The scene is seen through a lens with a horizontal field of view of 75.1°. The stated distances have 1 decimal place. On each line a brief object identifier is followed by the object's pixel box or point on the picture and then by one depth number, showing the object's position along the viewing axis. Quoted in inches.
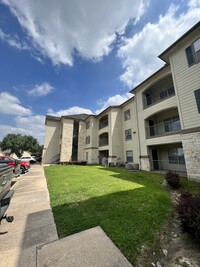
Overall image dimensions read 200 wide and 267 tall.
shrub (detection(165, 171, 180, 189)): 321.5
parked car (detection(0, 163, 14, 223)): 141.4
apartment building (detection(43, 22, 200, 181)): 390.3
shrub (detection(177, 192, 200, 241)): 122.7
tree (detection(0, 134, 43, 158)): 1634.0
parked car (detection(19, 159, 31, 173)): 560.5
